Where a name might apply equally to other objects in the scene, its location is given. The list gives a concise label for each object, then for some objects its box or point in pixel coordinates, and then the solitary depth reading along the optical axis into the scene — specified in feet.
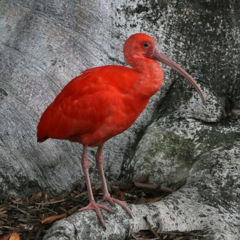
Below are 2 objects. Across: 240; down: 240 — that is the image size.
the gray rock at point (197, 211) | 25.64
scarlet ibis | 24.45
